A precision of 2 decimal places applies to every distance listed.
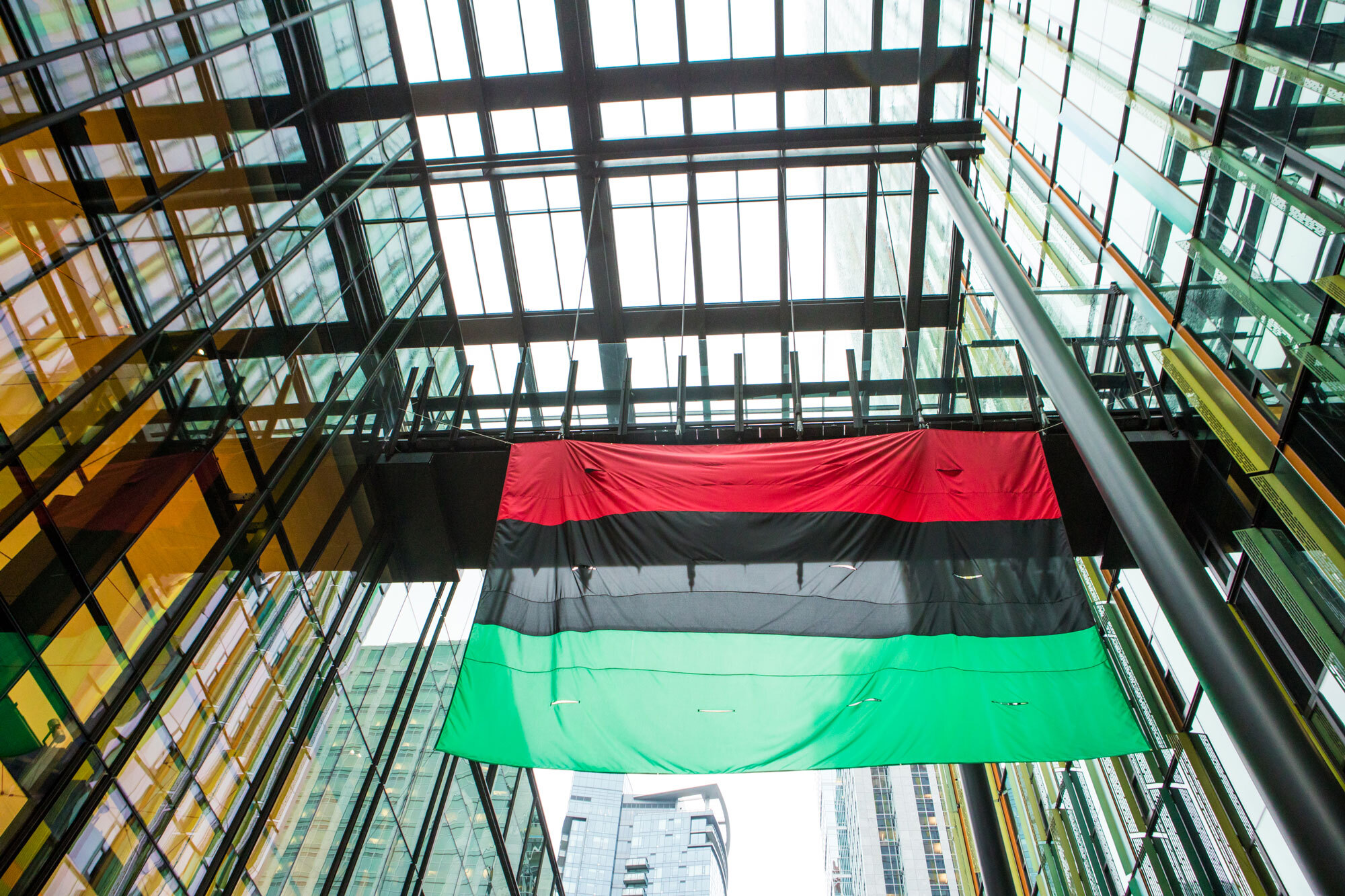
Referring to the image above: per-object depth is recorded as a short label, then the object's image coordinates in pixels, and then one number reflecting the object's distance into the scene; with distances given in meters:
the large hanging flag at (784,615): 8.38
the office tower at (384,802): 11.01
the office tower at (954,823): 37.62
